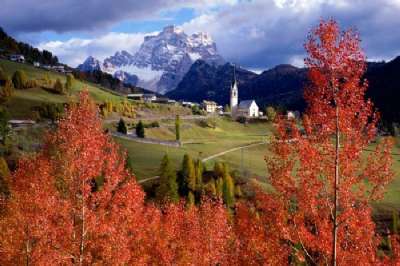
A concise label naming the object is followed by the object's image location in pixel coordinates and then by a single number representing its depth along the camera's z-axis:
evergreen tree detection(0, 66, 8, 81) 191.36
